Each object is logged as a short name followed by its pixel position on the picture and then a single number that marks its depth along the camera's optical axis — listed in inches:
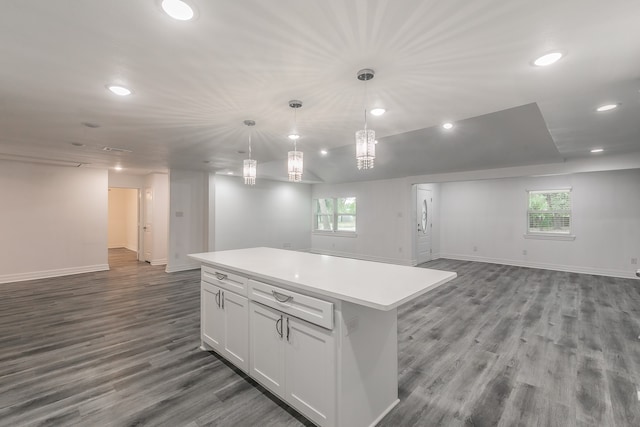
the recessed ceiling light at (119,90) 91.0
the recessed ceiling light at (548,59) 72.7
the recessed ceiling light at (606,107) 109.9
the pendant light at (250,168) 131.0
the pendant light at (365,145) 91.6
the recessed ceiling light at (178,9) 54.6
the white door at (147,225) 303.7
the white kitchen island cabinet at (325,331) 65.3
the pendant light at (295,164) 113.0
